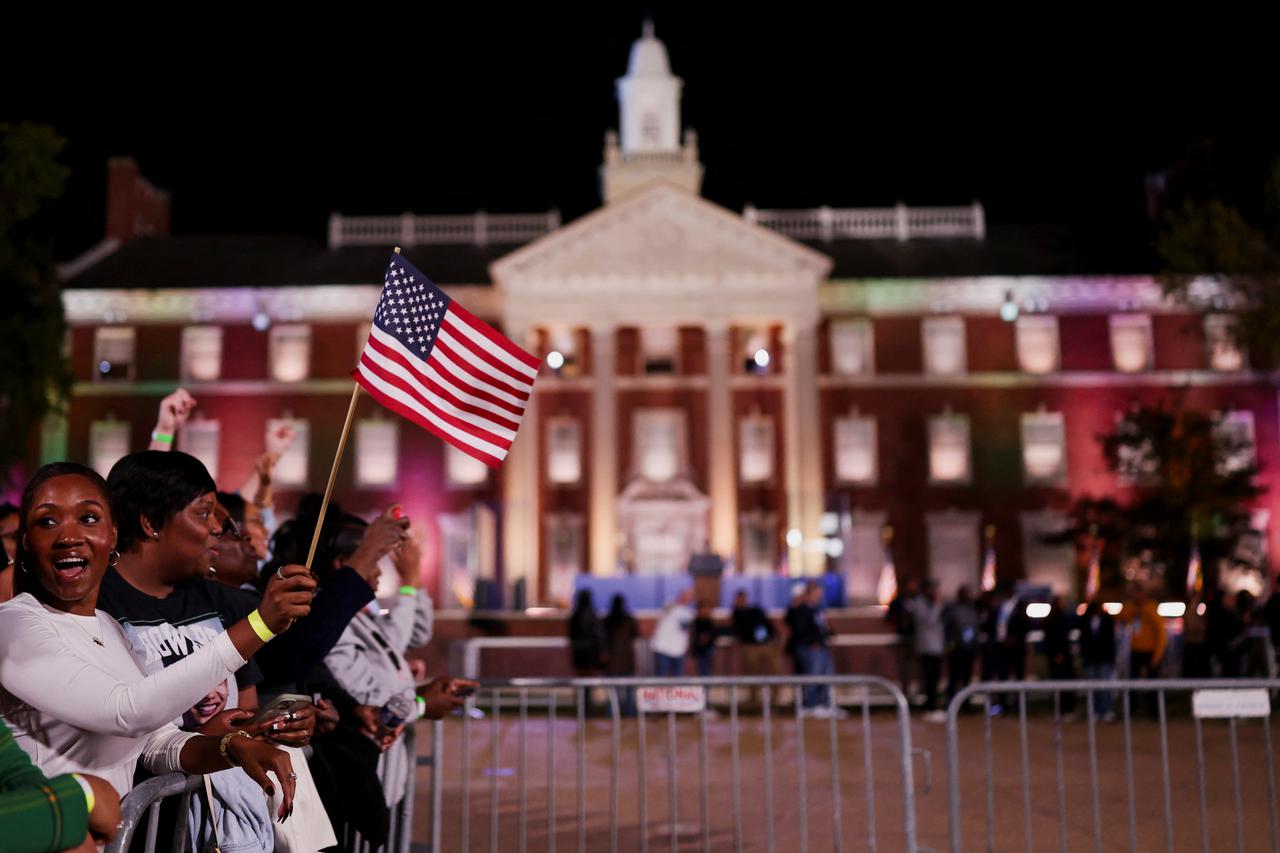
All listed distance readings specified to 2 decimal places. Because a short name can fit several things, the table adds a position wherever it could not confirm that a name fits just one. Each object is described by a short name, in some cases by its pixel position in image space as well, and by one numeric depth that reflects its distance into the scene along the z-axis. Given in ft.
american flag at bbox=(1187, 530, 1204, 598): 92.38
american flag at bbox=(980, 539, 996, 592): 107.86
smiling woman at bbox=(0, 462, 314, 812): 9.79
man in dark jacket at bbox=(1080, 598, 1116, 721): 53.57
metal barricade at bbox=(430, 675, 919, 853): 21.90
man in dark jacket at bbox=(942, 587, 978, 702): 57.16
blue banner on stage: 103.04
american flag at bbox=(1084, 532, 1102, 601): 101.40
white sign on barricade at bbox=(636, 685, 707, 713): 23.15
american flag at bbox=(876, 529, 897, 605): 108.68
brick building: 117.91
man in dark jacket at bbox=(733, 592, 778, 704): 60.44
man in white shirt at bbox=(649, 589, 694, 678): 59.21
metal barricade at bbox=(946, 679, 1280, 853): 22.76
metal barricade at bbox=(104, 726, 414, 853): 10.87
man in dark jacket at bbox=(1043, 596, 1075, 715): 55.47
